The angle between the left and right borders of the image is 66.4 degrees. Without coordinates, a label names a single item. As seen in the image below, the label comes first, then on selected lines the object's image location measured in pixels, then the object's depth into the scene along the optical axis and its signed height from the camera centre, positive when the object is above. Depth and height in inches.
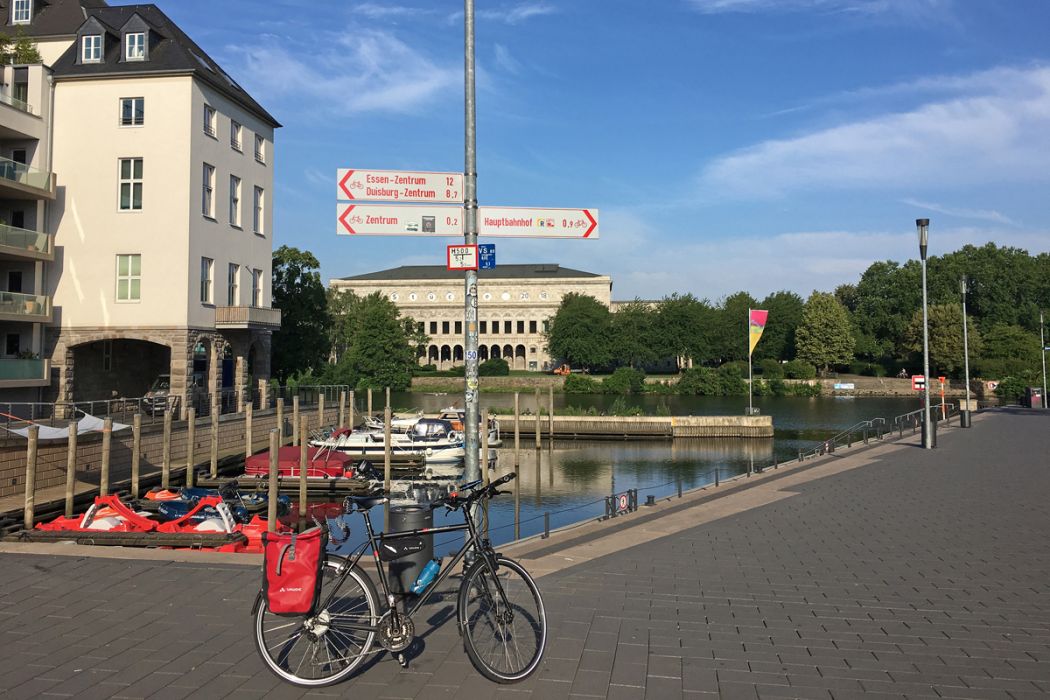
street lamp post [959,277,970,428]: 1380.4 -70.6
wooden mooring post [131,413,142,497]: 939.3 -81.8
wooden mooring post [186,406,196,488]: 1060.5 -89.5
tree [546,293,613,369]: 4138.8 +221.5
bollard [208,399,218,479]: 1110.4 -110.3
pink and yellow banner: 1890.6 +131.8
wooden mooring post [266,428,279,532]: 749.3 -110.1
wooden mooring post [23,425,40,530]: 730.8 -91.4
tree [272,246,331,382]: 1841.8 +155.3
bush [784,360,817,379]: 3759.8 +34.4
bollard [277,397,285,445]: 1304.9 -69.3
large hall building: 5000.0 +450.9
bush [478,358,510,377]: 4025.6 +47.3
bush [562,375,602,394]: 3464.6 -32.1
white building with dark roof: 1203.2 +265.5
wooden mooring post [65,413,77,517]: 780.6 -89.8
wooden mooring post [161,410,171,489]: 989.8 -100.1
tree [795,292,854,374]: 3944.4 +203.4
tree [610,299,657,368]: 4124.0 +216.5
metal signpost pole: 353.4 +74.5
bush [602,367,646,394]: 3496.6 -23.1
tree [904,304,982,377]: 3695.9 +182.3
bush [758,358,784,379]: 3659.0 +42.0
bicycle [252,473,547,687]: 215.6 -67.5
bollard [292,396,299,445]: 1357.3 -78.6
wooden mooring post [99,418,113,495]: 856.3 -86.4
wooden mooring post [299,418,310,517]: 884.6 -111.2
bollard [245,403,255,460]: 1200.2 -80.2
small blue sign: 346.3 +52.5
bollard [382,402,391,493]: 1082.7 -107.4
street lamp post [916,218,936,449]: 980.6 -15.0
